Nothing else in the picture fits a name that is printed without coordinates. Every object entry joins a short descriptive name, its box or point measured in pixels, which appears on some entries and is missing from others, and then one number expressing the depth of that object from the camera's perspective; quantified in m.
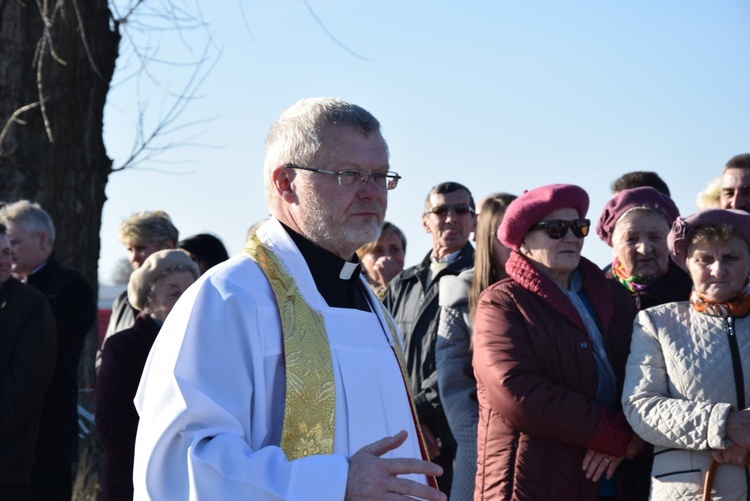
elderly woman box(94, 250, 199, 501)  5.30
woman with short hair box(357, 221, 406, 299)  7.96
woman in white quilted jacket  4.28
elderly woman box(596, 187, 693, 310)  5.26
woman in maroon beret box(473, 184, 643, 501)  4.49
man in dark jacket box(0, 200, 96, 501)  6.58
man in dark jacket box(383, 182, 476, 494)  5.96
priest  2.68
